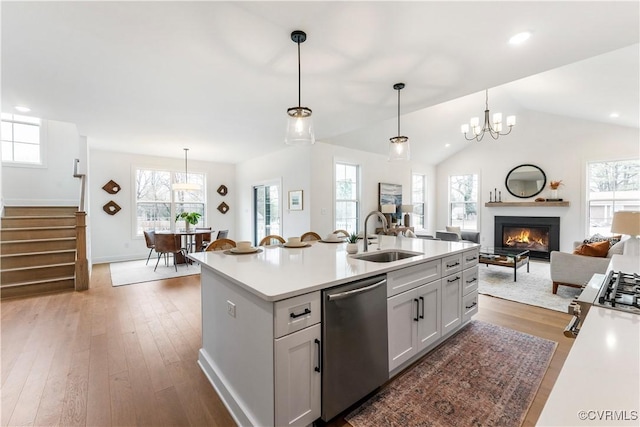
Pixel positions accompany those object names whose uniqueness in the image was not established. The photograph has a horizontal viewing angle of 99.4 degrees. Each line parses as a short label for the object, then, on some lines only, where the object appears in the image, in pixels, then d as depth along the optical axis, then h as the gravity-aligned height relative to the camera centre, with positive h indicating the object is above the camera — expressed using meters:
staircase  3.89 -0.66
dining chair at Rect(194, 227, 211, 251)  5.71 -0.63
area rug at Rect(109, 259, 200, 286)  4.64 -1.16
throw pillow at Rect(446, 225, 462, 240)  6.80 -0.47
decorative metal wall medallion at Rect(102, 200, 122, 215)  6.01 +0.07
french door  6.29 +0.02
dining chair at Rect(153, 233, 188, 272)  5.20 -0.61
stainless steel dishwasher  1.48 -0.77
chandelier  4.54 +1.52
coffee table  4.49 -0.82
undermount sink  2.36 -0.40
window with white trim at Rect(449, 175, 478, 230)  7.74 +0.28
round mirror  6.58 +0.74
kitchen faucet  2.37 -0.26
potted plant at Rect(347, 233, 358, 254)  2.34 -0.30
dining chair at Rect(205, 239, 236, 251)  2.64 -0.34
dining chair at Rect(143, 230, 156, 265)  5.41 -0.55
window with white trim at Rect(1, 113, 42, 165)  5.35 +1.45
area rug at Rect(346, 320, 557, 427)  1.62 -1.23
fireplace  6.36 -0.57
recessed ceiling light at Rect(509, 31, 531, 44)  2.02 +1.32
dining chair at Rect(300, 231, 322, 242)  3.51 -0.34
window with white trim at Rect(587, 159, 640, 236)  5.45 +0.43
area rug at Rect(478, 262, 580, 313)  3.51 -1.15
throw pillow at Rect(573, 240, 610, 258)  3.58 -0.52
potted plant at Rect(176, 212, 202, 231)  5.90 -0.15
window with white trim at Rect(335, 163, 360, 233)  5.88 +0.31
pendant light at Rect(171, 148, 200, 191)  5.67 +0.51
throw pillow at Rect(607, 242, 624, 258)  3.41 -0.50
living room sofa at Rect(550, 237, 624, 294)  3.45 -0.74
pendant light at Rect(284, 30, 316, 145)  2.19 +0.70
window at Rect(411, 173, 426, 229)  7.89 +0.36
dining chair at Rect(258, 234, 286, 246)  3.03 -0.35
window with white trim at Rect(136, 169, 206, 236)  6.46 +0.28
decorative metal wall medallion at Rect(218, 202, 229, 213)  7.62 +0.11
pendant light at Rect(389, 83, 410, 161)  2.96 +0.70
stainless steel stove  1.04 -0.37
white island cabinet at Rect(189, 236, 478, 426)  1.34 -0.64
